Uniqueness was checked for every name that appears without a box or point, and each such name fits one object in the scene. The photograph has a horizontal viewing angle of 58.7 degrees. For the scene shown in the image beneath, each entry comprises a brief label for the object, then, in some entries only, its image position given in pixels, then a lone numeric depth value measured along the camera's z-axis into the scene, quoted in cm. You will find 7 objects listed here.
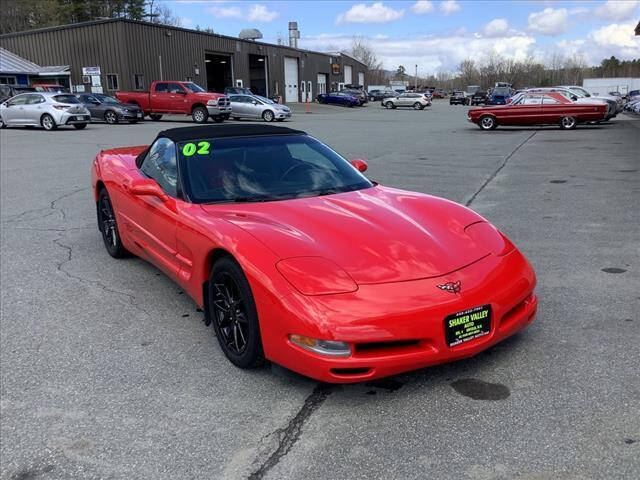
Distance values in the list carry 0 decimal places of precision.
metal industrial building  3759
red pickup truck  2684
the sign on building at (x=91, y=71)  3665
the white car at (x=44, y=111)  2314
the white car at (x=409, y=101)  5216
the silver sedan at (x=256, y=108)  2950
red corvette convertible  286
